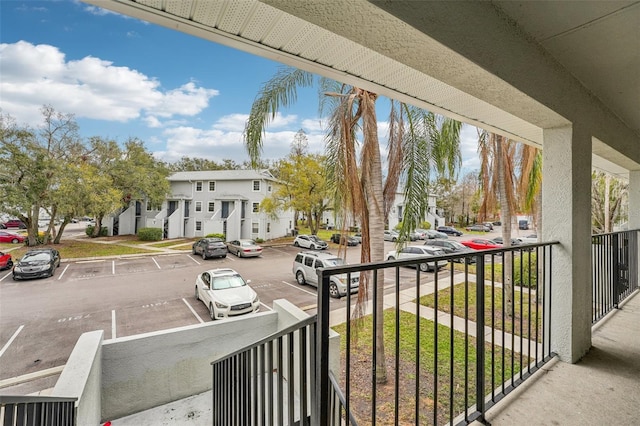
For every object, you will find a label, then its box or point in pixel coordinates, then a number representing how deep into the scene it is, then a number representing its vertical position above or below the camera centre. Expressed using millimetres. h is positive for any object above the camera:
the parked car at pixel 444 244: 11337 -1045
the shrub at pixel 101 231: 14609 -899
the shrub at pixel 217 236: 14616 -1061
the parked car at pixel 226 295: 6012 -1799
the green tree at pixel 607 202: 10891 +860
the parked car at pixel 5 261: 8516 -1518
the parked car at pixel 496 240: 12352 -884
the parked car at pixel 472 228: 17883 -540
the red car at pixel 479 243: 12024 -1052
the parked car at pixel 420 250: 9584 -1071
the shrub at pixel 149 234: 14657 -1023
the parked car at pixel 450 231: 18828 -767
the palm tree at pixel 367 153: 3438 +846
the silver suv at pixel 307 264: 7764 -1423
